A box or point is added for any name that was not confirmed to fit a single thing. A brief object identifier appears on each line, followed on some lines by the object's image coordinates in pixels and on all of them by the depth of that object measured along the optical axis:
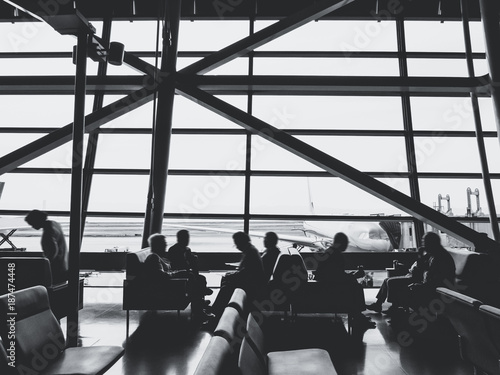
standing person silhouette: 4.66
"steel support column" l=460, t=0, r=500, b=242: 7.35
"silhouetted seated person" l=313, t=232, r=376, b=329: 4.83
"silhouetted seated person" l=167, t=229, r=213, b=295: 5.71
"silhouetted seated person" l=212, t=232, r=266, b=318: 4.88
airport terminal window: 7.84
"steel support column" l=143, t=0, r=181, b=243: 7.27
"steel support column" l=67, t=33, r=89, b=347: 3.97
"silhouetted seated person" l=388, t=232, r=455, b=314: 4.79
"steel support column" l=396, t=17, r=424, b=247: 7.84
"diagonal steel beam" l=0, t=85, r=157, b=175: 7.30
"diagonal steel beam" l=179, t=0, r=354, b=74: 7.42
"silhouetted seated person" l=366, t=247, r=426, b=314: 5.38
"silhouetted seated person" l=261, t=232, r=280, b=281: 5.71
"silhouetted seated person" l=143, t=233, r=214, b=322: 4.89
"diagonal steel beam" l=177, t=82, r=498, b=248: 7.16
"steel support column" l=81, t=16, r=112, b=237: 7.80
